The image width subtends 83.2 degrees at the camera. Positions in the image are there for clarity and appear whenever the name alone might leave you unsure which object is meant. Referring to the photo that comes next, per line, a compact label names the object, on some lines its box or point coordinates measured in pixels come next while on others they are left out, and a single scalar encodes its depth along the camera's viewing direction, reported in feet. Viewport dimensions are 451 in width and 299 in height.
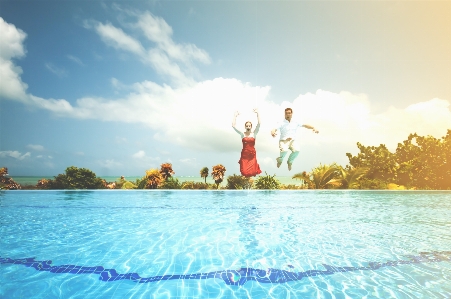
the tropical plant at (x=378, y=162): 56.49
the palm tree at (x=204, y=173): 61.72
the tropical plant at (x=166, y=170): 54.44
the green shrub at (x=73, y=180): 50.01
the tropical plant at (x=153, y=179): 52.95
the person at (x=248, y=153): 25.34
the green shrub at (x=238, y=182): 53.01
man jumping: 25.68
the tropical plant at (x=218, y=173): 55.72
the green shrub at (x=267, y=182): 52.60
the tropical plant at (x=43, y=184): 50.89
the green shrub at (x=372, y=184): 53.93
